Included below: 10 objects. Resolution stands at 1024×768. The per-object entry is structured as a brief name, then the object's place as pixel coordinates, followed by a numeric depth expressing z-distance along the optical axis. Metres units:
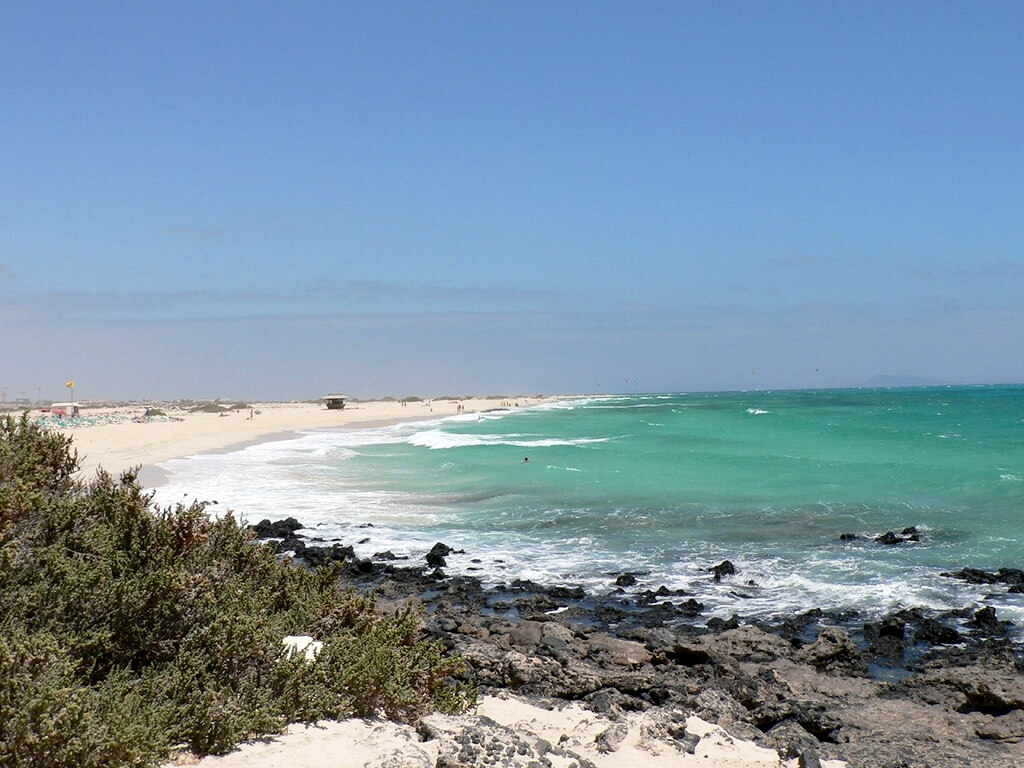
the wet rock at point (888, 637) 9.70
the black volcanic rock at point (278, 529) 16.39
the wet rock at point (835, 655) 9.09
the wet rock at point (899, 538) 16.00
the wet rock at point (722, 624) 10.45
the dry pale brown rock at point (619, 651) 8.70
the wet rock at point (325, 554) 14.12
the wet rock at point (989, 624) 10.30
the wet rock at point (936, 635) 10.05
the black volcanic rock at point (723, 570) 13.37
